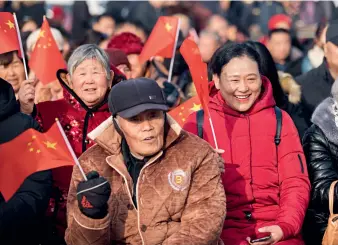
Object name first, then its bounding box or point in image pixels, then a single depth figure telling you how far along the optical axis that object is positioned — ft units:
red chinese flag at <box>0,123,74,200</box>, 21.11
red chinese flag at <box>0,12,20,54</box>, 27.61
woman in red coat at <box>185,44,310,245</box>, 24.57
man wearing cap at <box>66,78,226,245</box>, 21.63
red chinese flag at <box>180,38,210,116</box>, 25.04
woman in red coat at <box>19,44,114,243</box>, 26.91
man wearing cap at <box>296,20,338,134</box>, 34.45
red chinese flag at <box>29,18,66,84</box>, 31.50
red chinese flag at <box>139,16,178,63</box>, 35.06
